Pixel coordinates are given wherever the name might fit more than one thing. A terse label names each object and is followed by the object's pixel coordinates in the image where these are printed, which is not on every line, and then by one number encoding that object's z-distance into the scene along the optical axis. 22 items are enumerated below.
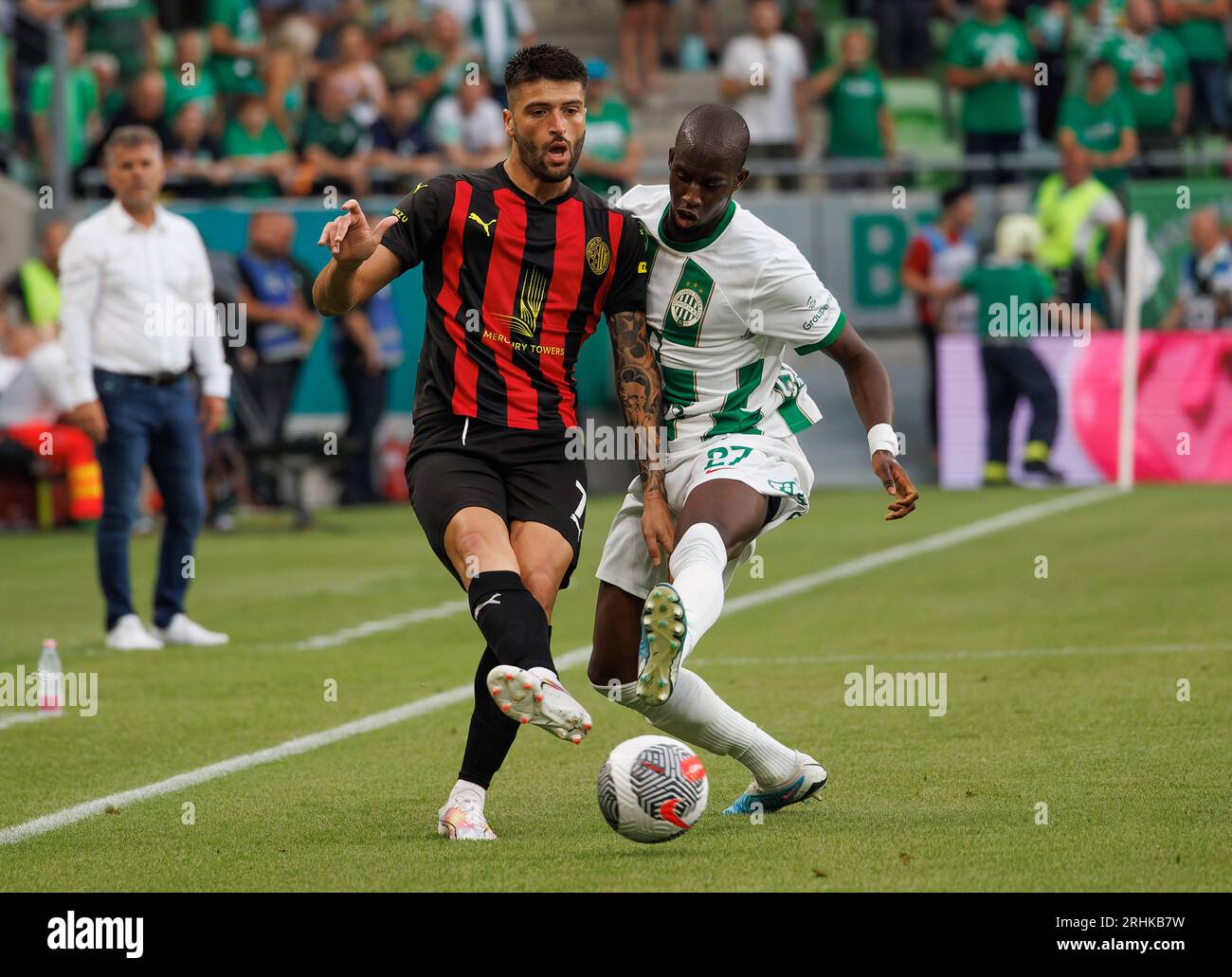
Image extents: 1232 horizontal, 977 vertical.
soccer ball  5.48
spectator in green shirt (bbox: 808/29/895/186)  20.91
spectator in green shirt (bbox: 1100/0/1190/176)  20.70
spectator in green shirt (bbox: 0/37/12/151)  19.36
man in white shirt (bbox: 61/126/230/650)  10.39
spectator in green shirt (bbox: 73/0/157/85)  20.81
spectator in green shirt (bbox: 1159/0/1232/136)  21.62
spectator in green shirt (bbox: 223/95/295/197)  19.38
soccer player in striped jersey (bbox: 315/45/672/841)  6.01
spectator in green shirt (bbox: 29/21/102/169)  19.72
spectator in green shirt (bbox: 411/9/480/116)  20.73
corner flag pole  18.39
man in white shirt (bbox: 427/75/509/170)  19.91
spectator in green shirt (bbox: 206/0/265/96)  20.19
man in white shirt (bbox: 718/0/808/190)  20.94
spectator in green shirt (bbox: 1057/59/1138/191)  20.12
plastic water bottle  8.70
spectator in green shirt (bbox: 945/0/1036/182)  20.77
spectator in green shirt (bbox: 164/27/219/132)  19.50
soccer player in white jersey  6.05
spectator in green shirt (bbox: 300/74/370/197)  19.53
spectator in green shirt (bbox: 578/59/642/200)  19.25
